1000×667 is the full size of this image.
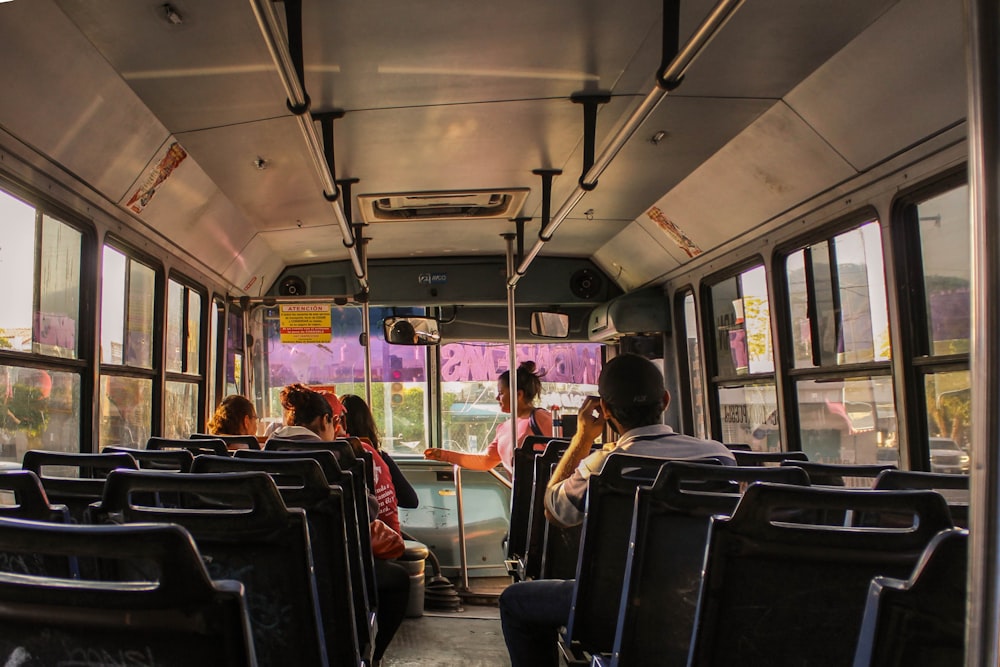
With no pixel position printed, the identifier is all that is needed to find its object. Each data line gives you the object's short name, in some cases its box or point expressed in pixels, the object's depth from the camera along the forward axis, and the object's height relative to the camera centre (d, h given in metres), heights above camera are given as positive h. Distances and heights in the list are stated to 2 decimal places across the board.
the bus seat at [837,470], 2.12 -0.21
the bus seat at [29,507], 1.38 -0.16
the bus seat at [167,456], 2.50 -0.12
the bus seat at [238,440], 3.56 -0.11
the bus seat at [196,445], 3.13 -0.11
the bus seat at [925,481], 1.80 -0.21
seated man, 2.39 -0.16
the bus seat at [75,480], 2.19 -0.17
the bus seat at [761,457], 2.60 -0.20
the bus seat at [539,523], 3.14 -0.52
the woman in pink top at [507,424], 5.42 -0.12
